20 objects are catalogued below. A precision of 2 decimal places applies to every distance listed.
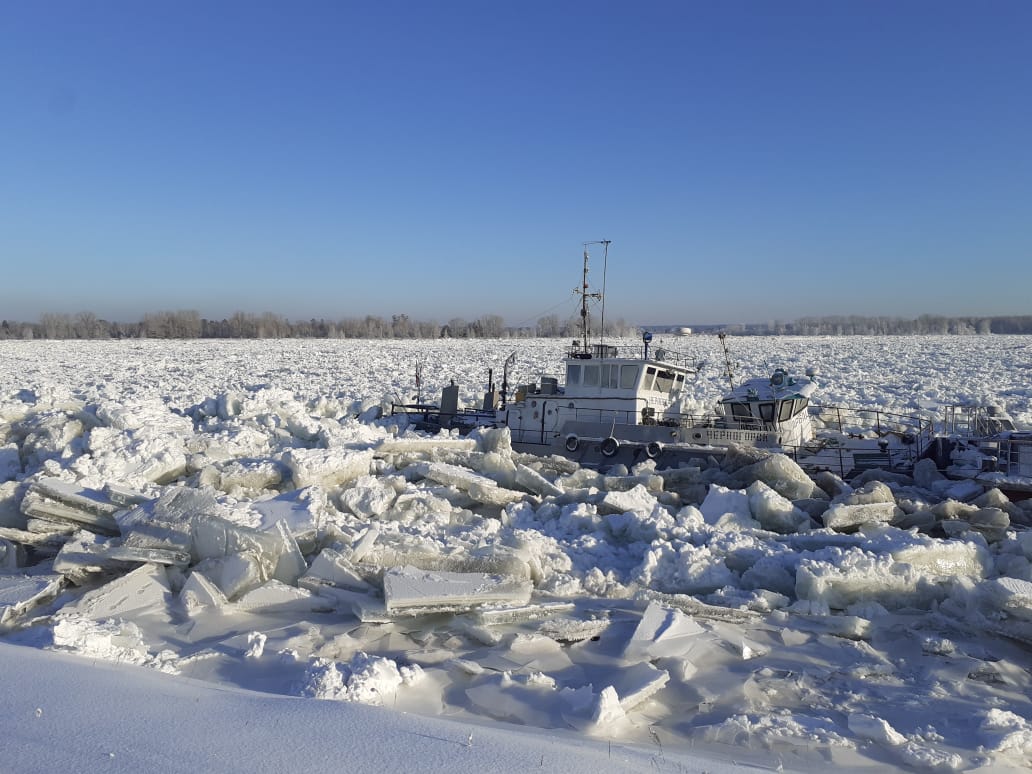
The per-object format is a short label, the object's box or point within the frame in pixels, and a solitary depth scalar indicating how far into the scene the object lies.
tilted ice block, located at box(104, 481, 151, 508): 8.12
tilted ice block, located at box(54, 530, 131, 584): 6.69
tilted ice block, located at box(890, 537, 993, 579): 7.14
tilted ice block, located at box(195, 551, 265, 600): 6.42
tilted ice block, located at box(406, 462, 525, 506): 9.49
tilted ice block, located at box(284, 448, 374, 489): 9.53
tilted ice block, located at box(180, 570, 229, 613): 6.14
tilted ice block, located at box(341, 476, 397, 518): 8.67
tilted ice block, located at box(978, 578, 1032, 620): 6.33
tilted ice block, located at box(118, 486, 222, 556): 7.02
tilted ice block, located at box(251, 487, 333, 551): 7.45
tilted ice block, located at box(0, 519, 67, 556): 7.52
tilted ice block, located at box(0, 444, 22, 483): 10.49
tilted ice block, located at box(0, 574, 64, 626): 5.69
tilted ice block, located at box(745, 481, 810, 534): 8.77
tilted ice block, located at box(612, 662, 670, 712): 4.65
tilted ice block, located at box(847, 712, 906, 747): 4.30
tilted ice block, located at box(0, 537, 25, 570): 7.26
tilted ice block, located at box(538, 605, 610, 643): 5.69
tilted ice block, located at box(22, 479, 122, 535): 7.76
